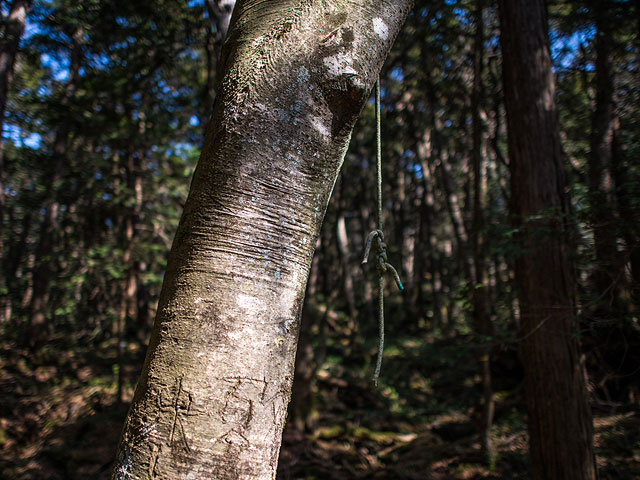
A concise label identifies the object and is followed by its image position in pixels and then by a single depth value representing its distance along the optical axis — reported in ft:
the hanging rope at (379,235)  4.49
